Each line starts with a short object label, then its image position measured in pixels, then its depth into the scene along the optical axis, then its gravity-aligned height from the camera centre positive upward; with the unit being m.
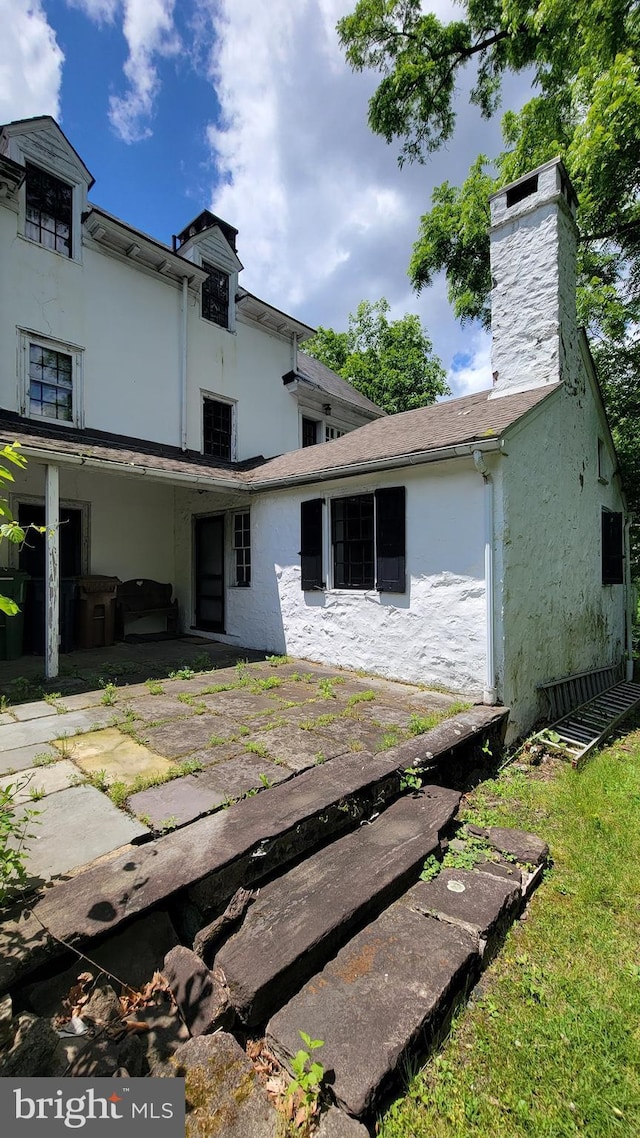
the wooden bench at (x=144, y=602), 9.04 -0.58
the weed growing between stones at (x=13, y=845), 1.98 -1.41
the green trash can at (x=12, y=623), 6.98 -0.76
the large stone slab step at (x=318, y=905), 1.84 -1.63
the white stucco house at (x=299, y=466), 5.30 +1.57
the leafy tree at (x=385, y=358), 24.19 +12.07
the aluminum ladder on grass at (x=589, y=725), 4.96 -1.92
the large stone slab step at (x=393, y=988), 1.59 -1.74
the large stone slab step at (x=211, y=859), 1.83 -1.44
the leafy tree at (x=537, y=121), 6.99 +8.72
